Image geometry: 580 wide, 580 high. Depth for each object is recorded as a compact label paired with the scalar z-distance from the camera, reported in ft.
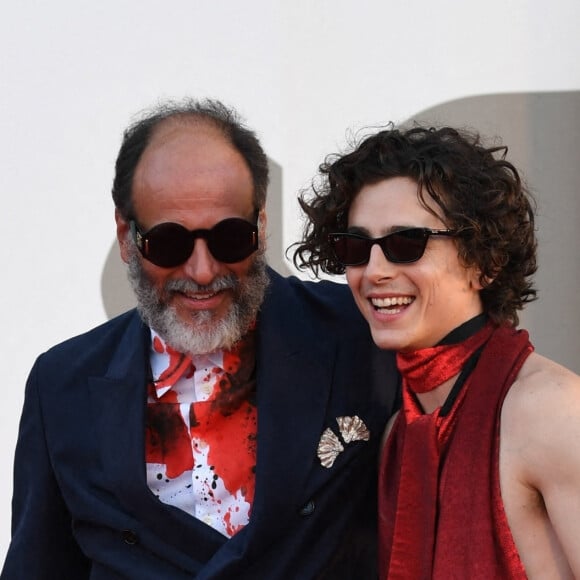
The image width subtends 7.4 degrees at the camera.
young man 14.68
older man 15.40
